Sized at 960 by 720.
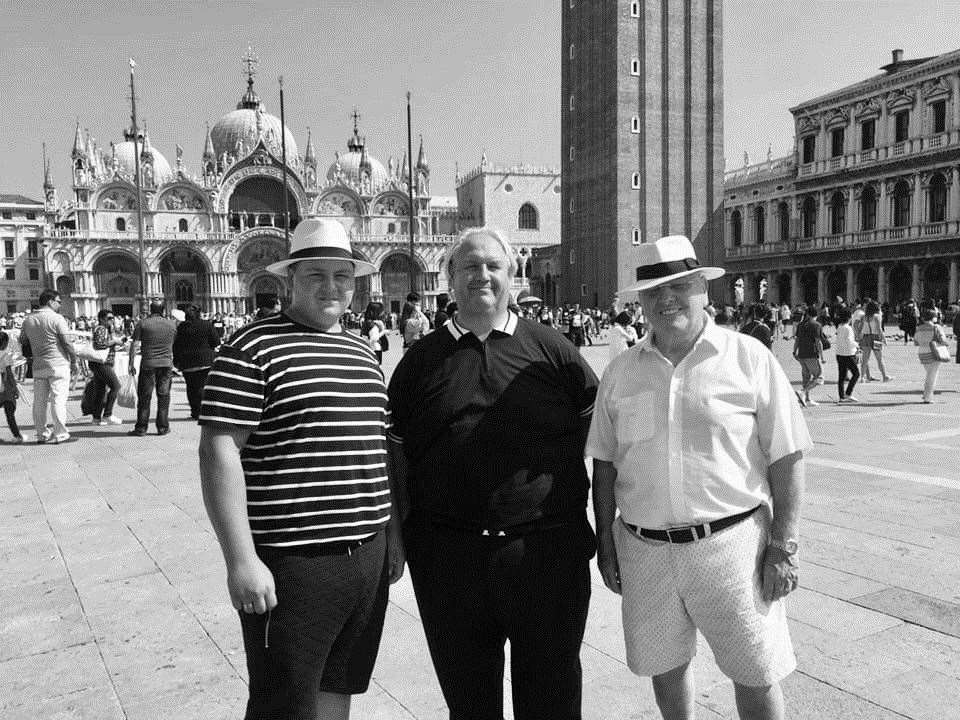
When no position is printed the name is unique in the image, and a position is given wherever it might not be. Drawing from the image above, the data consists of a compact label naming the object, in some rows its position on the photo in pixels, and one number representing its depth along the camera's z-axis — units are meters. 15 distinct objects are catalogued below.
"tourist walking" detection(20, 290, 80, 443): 8.29
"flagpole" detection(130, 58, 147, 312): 24.03
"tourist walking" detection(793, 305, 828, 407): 10.82
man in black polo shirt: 2.28
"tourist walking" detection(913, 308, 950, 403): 10.55
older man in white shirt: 2.18
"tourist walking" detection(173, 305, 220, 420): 9.16
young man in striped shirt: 2.01
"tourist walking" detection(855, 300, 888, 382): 13.48
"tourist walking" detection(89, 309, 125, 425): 9.65
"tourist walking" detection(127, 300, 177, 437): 8.95
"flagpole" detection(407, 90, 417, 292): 24.95
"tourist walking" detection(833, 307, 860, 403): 11.15
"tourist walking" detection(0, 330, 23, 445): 8.92
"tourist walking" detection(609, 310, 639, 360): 10.55
